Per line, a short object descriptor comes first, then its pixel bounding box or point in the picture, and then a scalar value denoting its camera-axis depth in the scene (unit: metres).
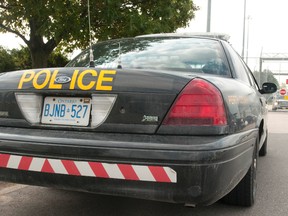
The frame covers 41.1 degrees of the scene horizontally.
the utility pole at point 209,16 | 14.02
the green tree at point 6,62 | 18.30
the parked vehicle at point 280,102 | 26.00
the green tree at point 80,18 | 7.76
